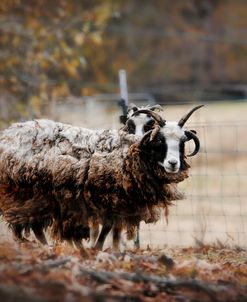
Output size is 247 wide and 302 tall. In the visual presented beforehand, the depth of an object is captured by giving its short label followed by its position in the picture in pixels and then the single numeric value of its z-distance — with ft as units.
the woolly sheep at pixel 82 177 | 56.03
